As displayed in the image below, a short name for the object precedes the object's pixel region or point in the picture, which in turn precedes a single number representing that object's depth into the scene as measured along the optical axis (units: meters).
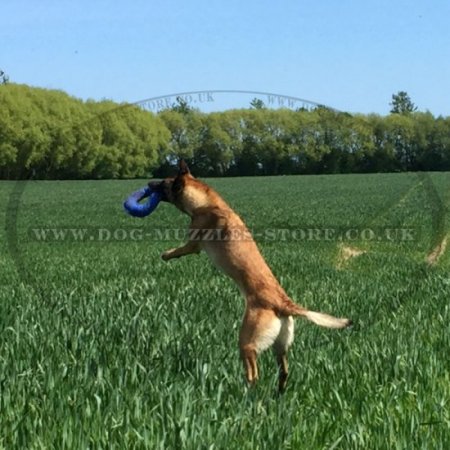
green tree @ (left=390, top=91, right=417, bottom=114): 120.45
